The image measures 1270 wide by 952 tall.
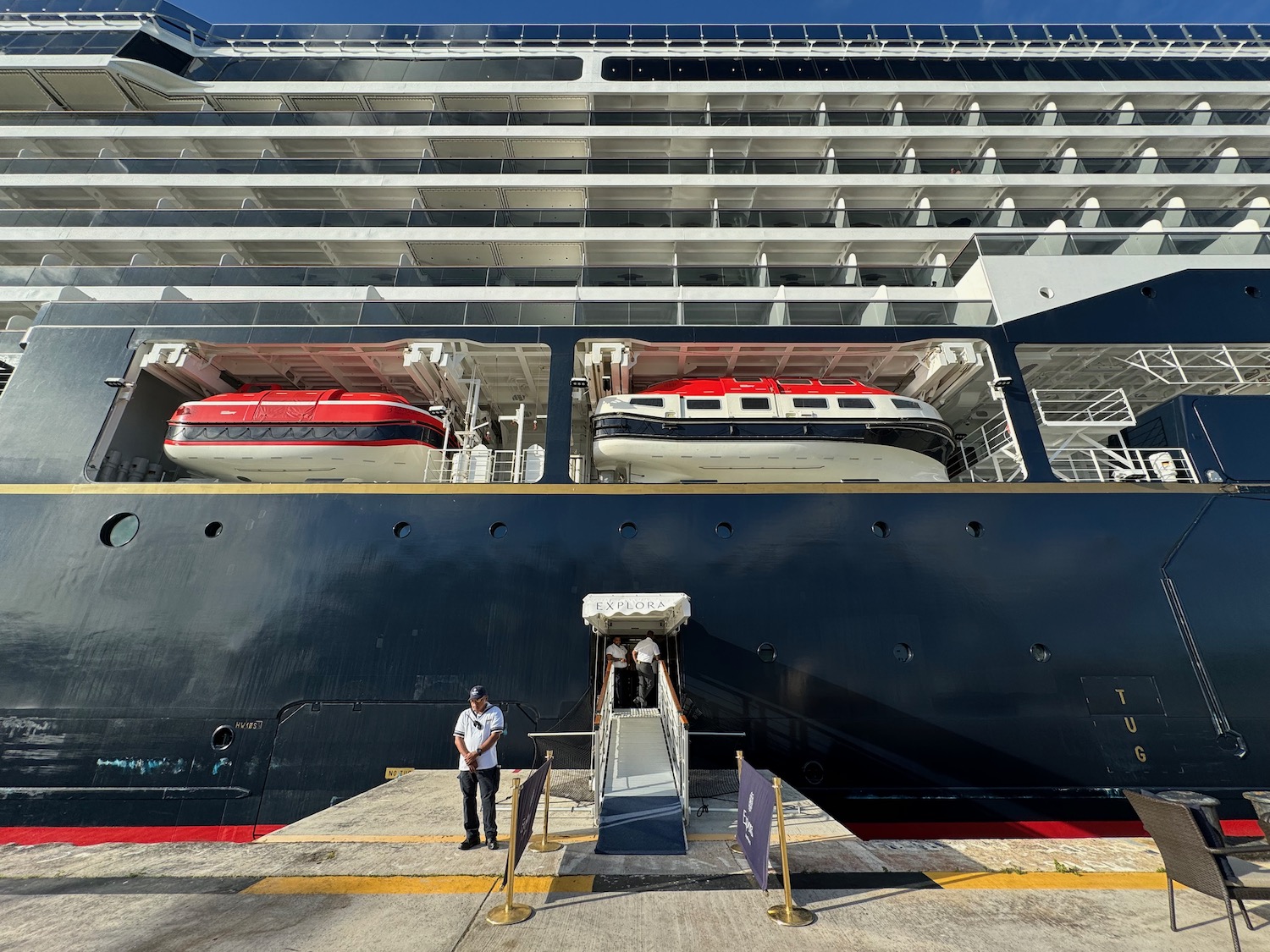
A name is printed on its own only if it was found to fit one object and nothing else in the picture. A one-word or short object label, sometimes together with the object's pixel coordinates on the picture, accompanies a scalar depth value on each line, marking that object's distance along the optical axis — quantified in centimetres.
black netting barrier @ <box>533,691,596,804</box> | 686
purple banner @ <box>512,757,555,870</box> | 353
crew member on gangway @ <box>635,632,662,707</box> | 735
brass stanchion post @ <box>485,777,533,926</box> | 301
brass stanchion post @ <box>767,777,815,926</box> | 297
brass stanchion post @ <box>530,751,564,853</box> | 422
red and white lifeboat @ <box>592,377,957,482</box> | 900
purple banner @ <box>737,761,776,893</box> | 331
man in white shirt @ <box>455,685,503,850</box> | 425
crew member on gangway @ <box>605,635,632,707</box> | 768
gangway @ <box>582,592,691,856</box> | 447
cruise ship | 702
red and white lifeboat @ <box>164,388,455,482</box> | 920
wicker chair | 278
